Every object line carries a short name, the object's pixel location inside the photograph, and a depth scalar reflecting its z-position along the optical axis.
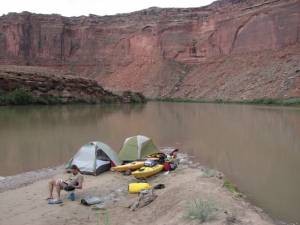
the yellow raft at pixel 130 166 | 9.63
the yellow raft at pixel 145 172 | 9.01
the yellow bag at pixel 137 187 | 8.04
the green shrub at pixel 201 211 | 5.46
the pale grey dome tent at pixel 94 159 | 9.80
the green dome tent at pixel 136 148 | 10.65
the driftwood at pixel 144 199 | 7.01
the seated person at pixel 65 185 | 7.30
